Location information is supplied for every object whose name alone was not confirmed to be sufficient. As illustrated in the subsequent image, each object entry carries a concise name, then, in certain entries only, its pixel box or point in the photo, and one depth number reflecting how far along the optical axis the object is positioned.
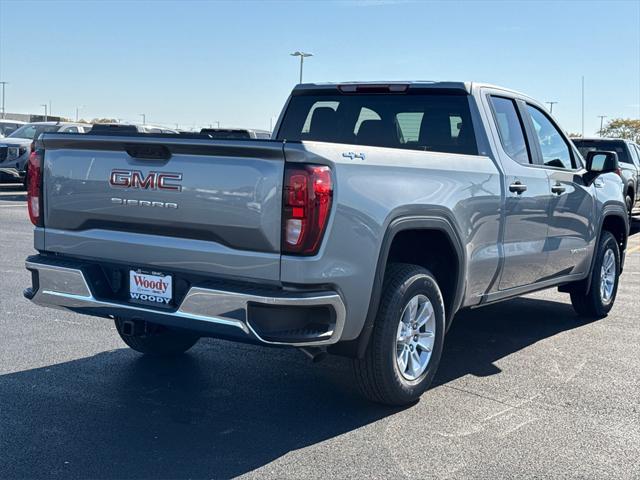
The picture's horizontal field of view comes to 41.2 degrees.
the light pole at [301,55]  52.98
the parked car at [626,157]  16.75
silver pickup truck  4.24
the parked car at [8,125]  32.60
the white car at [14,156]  21.25
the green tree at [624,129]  89.50
